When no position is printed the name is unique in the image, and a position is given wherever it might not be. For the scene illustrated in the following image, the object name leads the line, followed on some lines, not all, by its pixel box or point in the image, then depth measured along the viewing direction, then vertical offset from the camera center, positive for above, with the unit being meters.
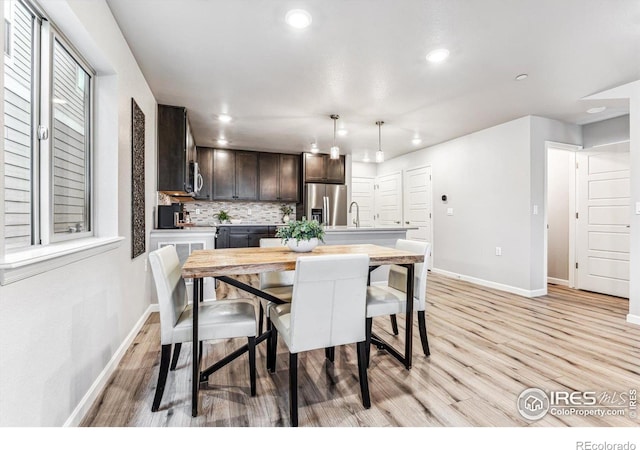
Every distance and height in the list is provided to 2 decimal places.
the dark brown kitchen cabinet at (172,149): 3.55 +0.86
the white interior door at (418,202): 5.77 +0.44
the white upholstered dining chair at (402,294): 2.13 -0.52
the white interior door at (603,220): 3.95 +0.06
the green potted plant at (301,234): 2.15 -0.08
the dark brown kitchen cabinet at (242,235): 5.23 -0.20
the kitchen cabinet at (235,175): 5.73 +0.91
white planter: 2.16 -0.15
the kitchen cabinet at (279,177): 6.00 +0.91
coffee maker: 3.57 +0.08
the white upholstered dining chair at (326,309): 1.56 -0.45
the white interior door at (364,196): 7.32 +0.66
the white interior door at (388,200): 6.59 +0.55
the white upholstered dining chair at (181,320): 1.69 -0.56
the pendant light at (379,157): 3.78 +0.83
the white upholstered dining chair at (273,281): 2.48 -0.48
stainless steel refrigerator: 6.03 +0.41
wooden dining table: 1.64 -0.24
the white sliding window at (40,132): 1.35 +0.45
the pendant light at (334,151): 3.68 +0.87
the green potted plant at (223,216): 5.86 +0.13
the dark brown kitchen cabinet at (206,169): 5.63 +0.99
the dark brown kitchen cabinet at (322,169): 6.07 +1.08
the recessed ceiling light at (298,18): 2.00 +1.37
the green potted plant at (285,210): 6.35 +0.28
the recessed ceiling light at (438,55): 2.46 +1.38
